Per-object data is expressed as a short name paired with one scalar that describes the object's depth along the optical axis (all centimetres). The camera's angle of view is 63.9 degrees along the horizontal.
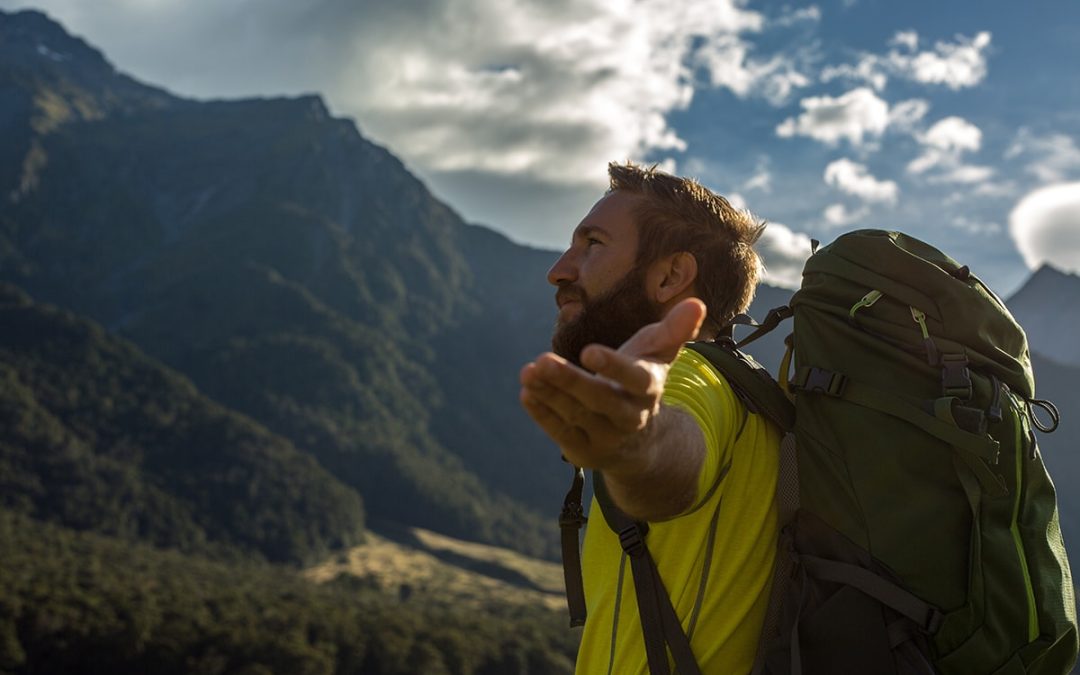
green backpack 249
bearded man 185
